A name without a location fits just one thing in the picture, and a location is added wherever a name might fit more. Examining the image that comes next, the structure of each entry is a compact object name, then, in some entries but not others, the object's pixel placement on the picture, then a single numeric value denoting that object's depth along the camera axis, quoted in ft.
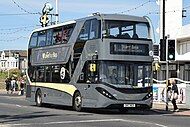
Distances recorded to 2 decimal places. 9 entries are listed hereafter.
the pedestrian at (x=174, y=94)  84.60
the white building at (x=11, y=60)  437.17
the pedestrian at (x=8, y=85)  179.44
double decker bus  74.33
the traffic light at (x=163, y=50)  86.33
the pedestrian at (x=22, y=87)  161.91
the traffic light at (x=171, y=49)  85.48
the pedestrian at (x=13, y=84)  171.94
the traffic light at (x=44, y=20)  151.23
